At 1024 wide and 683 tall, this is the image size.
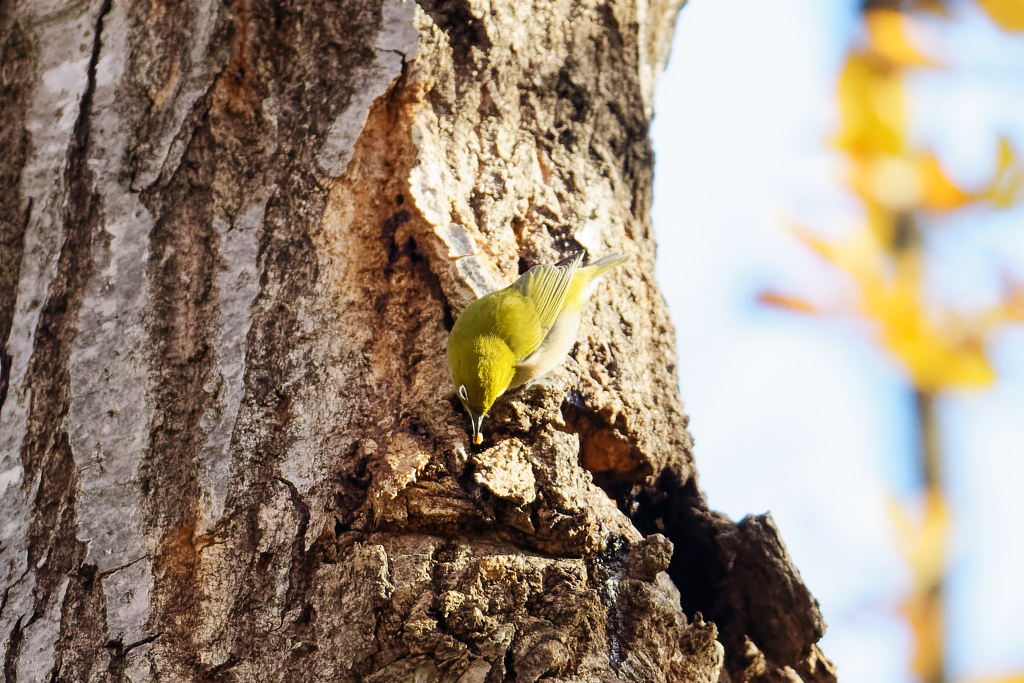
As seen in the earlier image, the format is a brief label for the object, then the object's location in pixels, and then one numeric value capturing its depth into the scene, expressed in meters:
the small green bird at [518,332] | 4.08
